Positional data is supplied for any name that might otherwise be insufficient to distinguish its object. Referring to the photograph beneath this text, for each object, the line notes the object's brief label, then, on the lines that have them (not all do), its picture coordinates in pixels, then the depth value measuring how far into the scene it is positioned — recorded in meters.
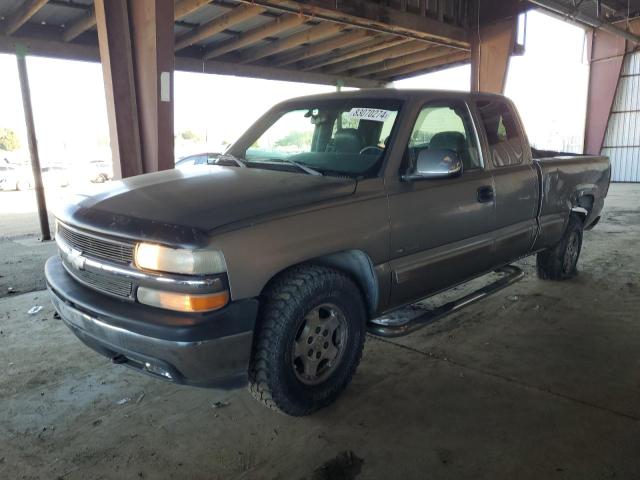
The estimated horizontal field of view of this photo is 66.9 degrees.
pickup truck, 2.29
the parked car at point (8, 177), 21.31
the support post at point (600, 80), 18.03
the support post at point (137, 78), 5.41
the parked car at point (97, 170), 23.08
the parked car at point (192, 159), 10.01
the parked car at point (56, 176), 22.59
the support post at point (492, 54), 10.66
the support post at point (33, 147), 8.18
